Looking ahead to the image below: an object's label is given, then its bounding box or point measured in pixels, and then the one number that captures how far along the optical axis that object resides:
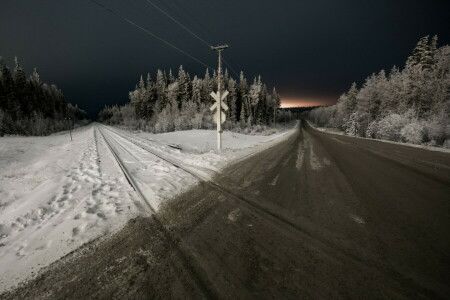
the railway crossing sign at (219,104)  12.19
